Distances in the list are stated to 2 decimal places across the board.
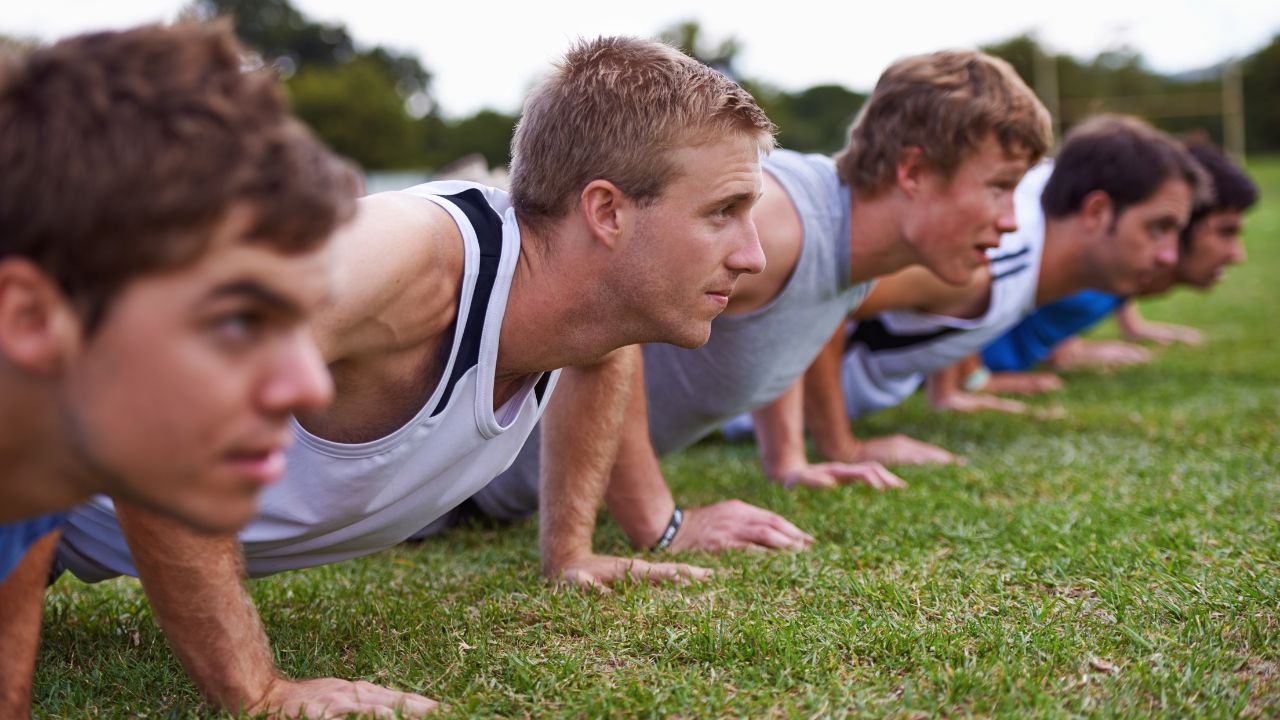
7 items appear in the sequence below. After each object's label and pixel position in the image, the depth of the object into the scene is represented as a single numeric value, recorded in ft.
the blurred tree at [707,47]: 182.39
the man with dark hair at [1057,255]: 18.70
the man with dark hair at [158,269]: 4.46
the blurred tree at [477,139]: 178.91
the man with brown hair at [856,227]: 14.01
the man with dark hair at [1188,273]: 24.14
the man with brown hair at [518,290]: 8.43
